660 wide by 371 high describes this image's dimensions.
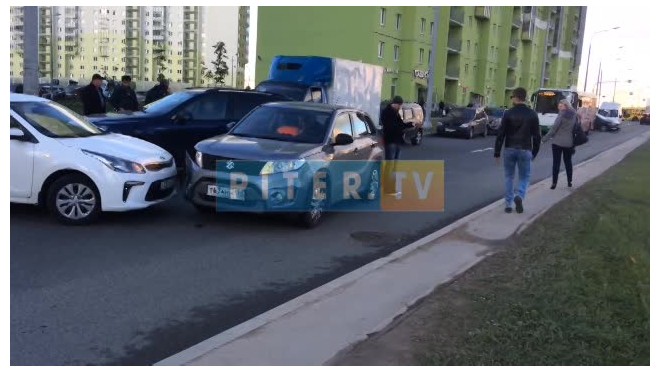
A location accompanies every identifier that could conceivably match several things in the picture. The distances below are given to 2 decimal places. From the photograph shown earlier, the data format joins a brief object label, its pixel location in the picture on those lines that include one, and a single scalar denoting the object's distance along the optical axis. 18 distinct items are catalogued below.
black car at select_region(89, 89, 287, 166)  10.20
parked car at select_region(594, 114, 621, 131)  46.66
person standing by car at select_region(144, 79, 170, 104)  15.71
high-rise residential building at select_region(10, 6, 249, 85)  114.50
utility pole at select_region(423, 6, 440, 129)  29.88
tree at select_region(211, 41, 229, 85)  58.77
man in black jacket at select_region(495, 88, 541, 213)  9.14
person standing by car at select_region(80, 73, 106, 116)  12.51
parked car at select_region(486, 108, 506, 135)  32.44
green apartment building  44.91
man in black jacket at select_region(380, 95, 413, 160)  10.74
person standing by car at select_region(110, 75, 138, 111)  13.91
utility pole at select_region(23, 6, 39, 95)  12.38
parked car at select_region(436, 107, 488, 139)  28.16
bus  34.94
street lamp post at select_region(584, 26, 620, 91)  59.16
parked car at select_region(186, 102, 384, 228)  7.40
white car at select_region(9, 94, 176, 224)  7.20
